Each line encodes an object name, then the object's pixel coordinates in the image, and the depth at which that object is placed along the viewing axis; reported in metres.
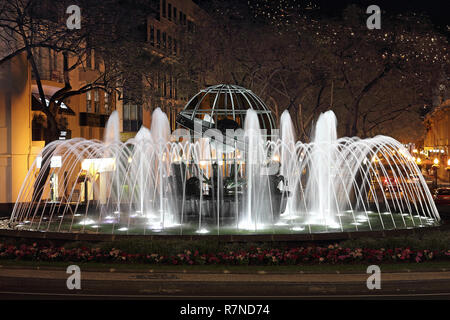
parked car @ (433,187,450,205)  37.19
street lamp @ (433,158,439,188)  58.11
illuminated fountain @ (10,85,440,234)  21.84
